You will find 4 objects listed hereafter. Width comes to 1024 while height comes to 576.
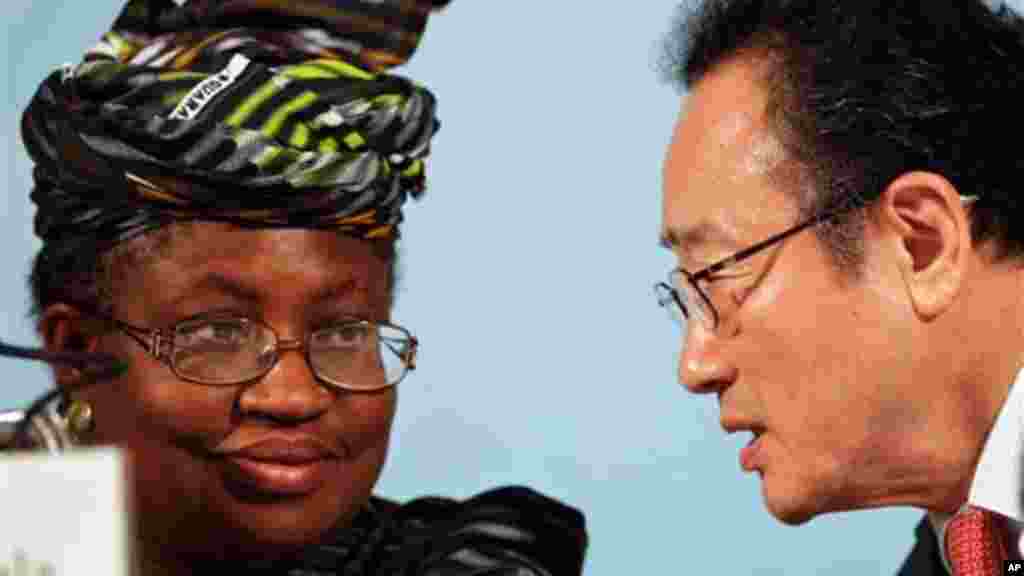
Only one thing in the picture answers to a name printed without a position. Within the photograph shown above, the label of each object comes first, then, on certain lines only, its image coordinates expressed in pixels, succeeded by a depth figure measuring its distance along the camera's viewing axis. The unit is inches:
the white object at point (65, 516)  61.3
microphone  73.8
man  104.9
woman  104.8
